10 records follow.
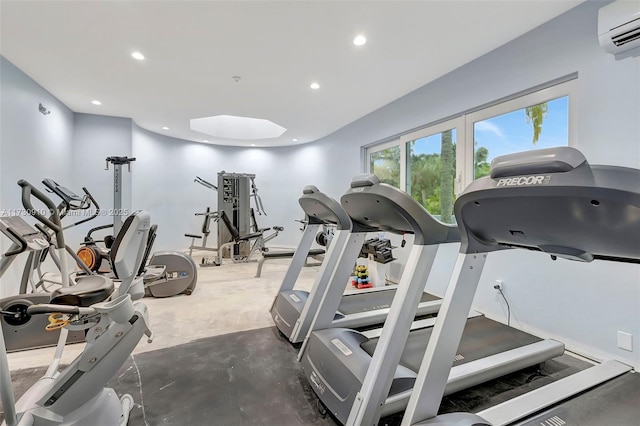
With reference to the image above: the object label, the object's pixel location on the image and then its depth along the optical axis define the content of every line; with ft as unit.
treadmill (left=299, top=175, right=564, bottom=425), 4.50
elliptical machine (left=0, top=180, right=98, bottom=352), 4.60
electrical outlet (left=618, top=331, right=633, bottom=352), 6.56
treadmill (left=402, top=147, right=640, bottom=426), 2.35
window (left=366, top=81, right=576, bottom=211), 8.47
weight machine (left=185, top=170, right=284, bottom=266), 19.83
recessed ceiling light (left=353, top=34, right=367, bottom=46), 8.86
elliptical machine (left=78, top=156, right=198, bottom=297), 11.52
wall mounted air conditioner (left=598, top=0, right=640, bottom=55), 6.14
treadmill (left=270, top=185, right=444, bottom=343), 6.96
